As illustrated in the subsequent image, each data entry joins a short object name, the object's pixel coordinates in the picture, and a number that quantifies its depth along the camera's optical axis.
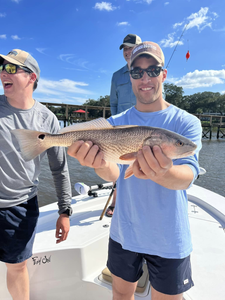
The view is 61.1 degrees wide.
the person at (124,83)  3.88
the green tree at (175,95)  86.63
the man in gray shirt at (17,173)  2.17
